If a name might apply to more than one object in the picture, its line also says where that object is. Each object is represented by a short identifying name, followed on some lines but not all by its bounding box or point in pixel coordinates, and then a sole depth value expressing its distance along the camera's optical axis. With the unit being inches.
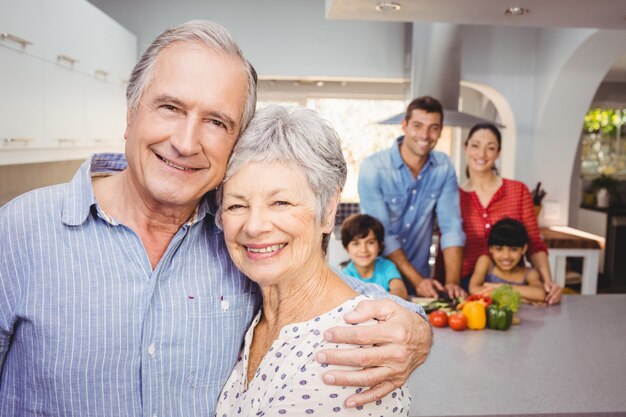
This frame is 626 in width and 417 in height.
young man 107.5
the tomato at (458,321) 83.6
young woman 109.2
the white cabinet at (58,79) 110.5
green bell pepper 83.4
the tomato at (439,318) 85.1
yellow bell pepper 84.0
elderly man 41.9
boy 102.6
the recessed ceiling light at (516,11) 100.2
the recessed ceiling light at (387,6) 98.3
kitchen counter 61.9
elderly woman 41.3
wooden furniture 172.2
